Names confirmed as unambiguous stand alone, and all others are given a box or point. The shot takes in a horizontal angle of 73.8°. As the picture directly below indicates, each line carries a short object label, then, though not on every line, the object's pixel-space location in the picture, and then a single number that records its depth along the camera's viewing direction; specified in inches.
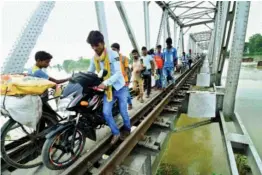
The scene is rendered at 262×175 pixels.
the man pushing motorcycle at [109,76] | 95.3
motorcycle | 88.6
